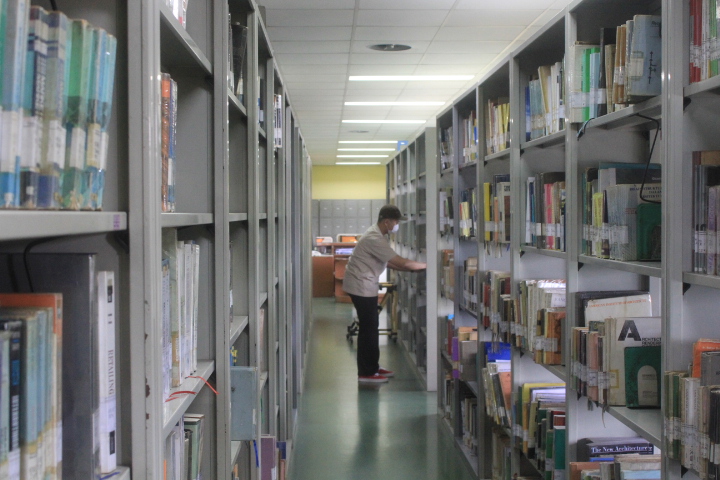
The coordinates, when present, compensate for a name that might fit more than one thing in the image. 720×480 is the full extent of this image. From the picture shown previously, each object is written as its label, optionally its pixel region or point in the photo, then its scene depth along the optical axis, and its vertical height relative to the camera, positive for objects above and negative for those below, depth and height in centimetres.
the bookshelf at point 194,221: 103 +2
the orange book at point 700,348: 163 -29
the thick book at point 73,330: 91 -13
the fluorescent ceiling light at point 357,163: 1932 +200
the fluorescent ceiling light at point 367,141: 1401 +191
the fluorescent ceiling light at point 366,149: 1551 +193
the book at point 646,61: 187 +47
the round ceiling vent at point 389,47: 634 +177
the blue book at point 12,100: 70 +14
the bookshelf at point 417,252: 581 -20
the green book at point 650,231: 202 -1
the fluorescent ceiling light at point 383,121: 1123 +187
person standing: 635 -50
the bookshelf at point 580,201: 168 +10
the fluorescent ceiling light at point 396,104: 951 +183
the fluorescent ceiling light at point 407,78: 773 +180
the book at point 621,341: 206 -35
